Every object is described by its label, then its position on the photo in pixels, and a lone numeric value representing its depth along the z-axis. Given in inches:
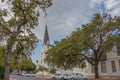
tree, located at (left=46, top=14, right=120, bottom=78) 563.1
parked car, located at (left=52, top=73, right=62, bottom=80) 632.4
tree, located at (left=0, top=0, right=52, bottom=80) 350.0
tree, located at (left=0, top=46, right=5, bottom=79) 527.6
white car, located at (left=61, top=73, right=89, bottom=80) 541.2
